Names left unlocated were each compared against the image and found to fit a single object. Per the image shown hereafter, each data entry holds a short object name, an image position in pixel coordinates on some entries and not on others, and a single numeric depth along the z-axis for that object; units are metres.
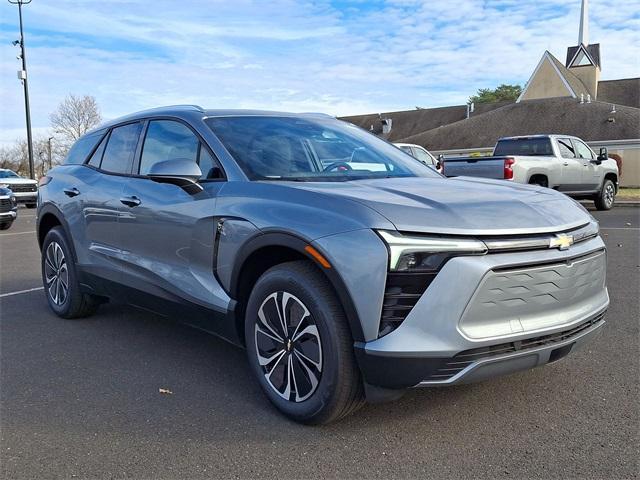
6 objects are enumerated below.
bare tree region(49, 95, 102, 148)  53.44
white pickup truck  14.18
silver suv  2.70
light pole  28.91
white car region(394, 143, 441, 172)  17.19
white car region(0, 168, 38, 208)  22.75
